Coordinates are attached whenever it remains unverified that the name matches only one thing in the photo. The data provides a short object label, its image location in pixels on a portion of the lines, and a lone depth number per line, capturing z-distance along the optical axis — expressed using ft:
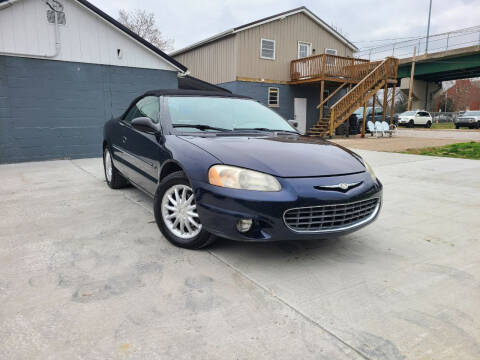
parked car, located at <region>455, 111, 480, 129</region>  91.30
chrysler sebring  8.55
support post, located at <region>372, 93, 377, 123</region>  65.86
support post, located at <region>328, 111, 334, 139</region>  54.28
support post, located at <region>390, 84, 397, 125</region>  62.93
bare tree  112.78
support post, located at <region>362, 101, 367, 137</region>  57.35
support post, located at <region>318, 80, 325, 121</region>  56.70
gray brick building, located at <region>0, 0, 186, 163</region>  27.91
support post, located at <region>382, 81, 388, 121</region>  60.40
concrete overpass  96.37
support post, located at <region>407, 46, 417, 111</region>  112.16
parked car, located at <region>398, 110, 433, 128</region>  102.68
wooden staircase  55.23
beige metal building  58.23
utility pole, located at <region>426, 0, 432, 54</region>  132.67
